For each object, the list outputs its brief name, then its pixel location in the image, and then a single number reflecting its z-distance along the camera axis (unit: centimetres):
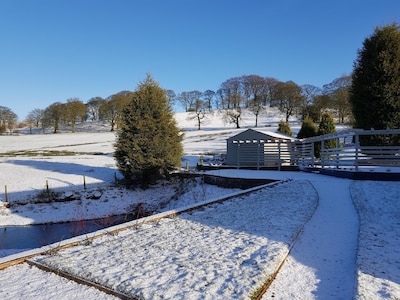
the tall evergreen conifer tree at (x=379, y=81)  1564
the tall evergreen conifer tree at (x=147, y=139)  1570
